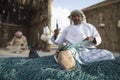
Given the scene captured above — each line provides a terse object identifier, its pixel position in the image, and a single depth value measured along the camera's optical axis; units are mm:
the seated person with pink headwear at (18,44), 2836
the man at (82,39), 996
